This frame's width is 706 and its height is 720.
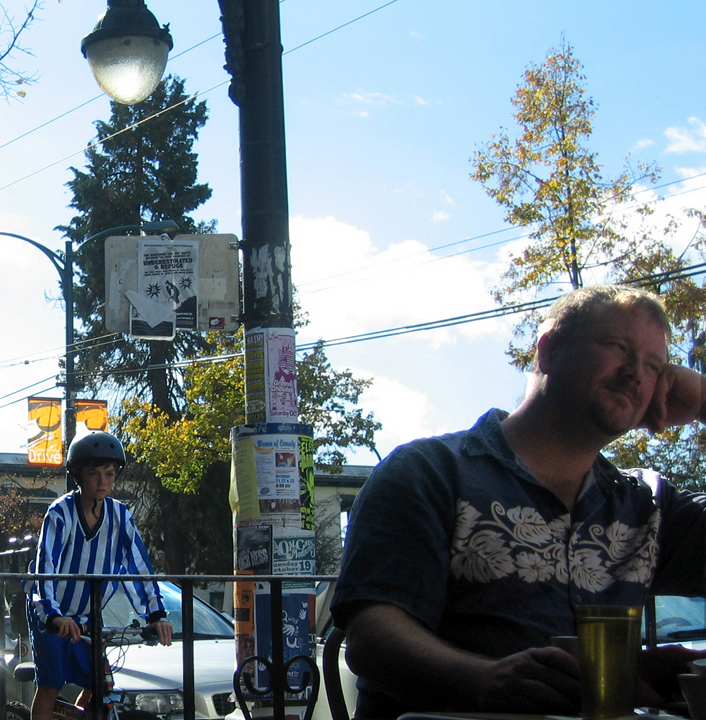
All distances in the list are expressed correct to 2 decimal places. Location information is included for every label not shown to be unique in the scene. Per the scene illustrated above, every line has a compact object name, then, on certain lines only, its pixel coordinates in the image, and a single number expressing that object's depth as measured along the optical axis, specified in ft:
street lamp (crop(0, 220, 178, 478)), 68.08
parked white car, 19.07
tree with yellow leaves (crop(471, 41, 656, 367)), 61.46
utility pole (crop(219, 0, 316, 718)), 17.08
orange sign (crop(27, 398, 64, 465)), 76.69
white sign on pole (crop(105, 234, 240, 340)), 21.58
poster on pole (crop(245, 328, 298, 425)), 17.21
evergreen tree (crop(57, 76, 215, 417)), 127.75
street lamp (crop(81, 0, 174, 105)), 21.06
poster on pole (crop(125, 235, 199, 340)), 22.20
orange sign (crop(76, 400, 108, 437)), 74.02
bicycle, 16.50
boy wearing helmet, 16.65
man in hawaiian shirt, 6.21
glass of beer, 5.15
